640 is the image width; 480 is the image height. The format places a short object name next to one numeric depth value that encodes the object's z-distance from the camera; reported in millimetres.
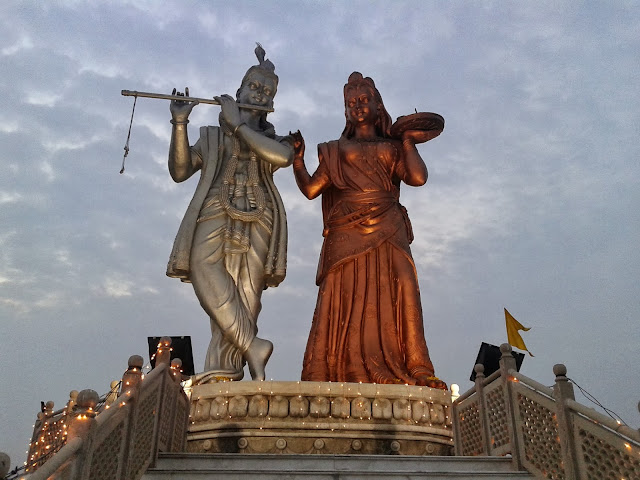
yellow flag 6336
